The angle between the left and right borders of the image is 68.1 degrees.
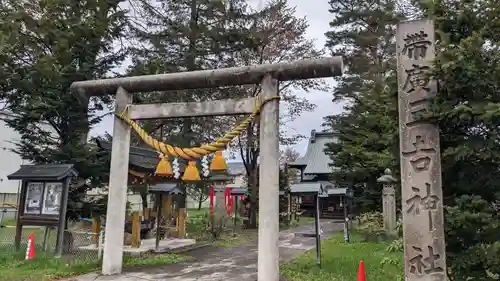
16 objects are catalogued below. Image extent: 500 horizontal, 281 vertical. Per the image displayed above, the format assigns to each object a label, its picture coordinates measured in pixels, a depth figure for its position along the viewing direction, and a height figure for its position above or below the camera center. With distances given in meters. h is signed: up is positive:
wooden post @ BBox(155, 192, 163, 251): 11.26 -0.61
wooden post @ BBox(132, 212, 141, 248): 11.40 -1.10
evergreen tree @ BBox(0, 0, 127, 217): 11.67 +3.85
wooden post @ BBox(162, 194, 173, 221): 14.23 -0.44
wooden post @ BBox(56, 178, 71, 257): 9.56 -0.84
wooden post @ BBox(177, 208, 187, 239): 14.40 -1.01
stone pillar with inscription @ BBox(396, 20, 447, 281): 5.29 +0.60
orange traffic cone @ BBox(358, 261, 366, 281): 6.73 -1.32
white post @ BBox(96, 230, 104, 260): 9.37 -1.34
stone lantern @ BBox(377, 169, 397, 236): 13.84 -0.27
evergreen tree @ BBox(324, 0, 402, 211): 15.74 +5.61
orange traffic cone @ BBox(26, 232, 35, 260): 9.20 -1.40
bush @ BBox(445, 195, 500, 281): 4.76 -0.48
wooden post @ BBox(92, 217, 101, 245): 11.87 -0.96
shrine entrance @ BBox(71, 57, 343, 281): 7.16 +1.80
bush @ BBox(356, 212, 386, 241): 14.58 -1.05
